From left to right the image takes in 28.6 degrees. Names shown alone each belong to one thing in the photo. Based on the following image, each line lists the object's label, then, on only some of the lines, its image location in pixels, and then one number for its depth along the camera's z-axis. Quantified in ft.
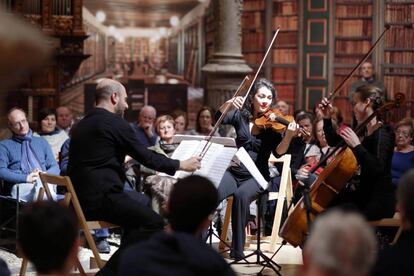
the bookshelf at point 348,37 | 34.65
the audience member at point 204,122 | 24.32
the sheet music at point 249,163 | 17.24
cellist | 14.99
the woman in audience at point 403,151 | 20.13
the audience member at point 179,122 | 25.63
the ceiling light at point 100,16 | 36.17
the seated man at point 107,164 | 14.76
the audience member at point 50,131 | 23.79
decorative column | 29.62
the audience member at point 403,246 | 7.92
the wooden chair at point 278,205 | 20.12
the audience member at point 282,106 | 28.09
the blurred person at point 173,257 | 7.24
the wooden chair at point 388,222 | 15.67
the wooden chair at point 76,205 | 14.58
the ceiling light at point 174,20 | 36.94
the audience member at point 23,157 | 19.60
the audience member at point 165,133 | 20.79
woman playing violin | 18.48
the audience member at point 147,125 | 24.04
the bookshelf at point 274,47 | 35.55
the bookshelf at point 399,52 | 33.99
